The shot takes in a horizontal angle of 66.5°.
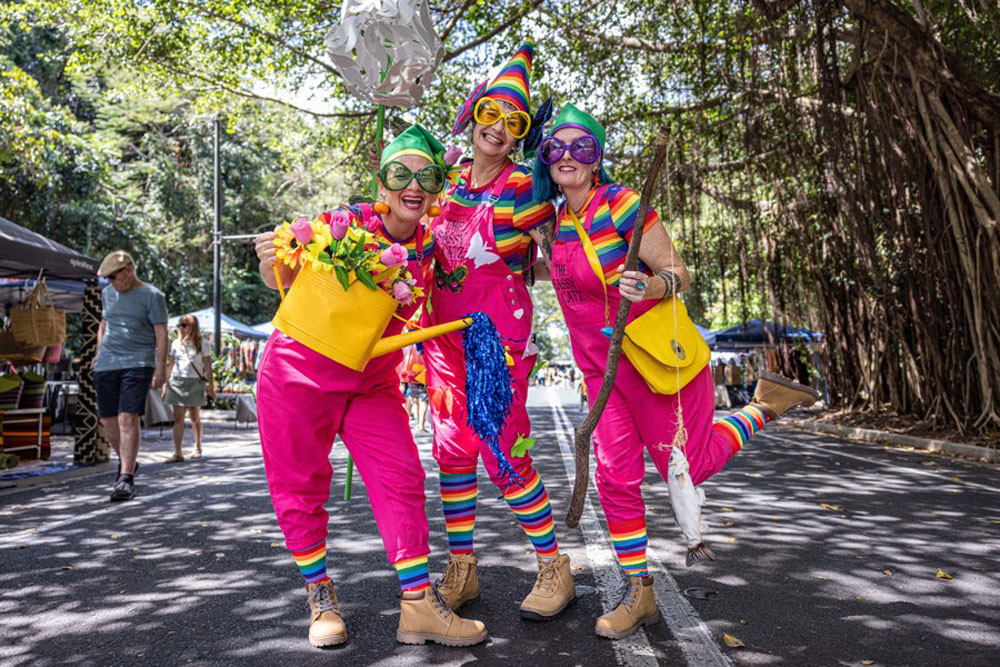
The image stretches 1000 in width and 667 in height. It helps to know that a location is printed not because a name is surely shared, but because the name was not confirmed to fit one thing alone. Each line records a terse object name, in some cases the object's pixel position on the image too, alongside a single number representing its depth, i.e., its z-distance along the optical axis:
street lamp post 18.16
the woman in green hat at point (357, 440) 2.80
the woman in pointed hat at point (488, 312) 3.19
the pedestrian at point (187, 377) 9.02
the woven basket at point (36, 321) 7.98
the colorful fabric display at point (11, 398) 8.67
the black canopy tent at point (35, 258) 6.85
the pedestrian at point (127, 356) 6.08
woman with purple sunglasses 2.99
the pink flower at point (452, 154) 3.13
